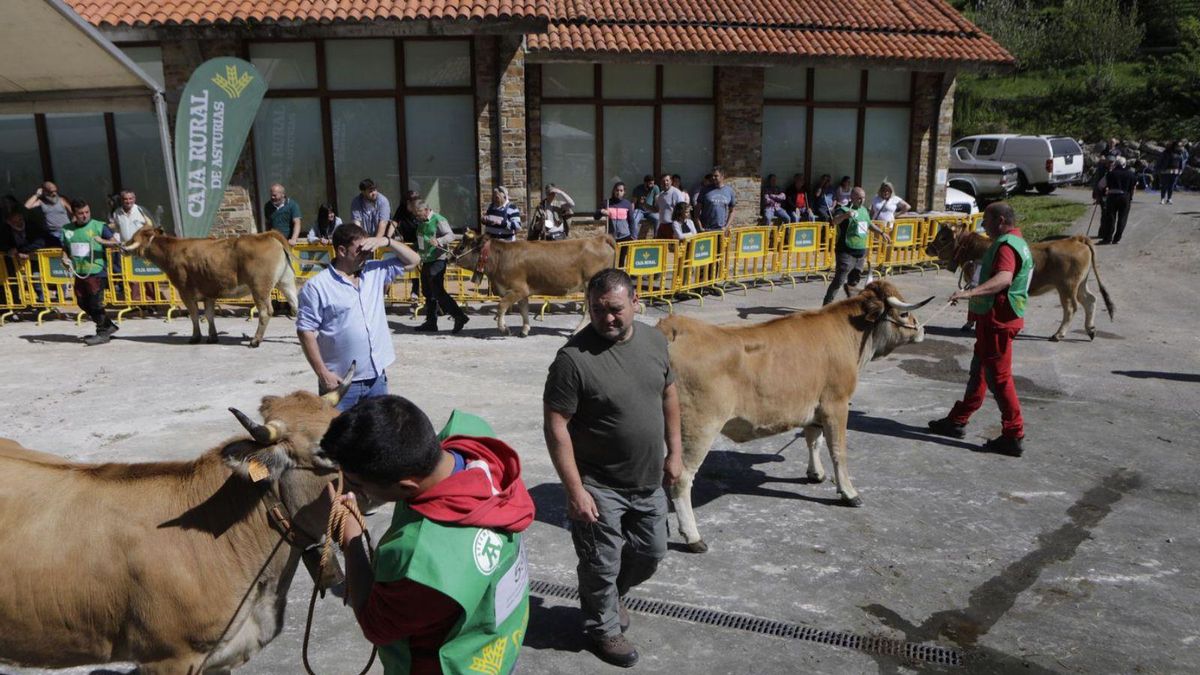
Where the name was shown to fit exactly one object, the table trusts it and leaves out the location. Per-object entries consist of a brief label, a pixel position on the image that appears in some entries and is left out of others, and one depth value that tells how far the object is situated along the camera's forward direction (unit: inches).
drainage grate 190.5
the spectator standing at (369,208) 548.1
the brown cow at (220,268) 455.5
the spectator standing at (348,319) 225.3
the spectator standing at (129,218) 504.4
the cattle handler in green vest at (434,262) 473.7
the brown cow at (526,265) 474.9
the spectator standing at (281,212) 569.9
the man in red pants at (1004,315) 297.6
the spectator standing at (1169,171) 972.6
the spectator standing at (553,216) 607.5
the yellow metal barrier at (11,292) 514.0
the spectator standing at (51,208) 546.0
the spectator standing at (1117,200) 741.3
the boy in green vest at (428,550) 96.5
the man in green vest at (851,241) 506.3
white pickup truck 1167.0
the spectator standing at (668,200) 622.8
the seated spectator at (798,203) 737.0
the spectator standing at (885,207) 649.0
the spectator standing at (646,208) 639.8
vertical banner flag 485.4
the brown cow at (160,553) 128.0
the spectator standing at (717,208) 642.8
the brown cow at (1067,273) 465.7
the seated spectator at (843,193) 734.5
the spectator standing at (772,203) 724.7
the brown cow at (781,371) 234.2
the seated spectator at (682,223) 587.2
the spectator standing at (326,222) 612.5
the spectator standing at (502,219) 553.3
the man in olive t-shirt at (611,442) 170.4
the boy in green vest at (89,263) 457.7
